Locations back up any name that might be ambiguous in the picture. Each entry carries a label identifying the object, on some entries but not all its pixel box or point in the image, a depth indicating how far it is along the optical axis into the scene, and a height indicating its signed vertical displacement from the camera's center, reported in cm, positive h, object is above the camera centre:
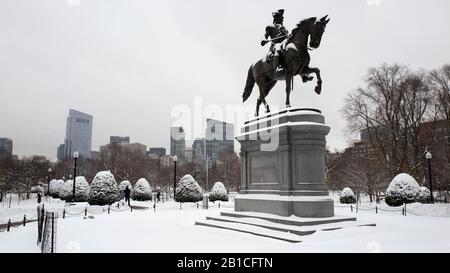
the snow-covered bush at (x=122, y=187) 4104 -79
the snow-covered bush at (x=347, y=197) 3448 -171
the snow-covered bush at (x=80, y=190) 3377 -94
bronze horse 1341 +502
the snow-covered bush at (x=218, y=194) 3428 -137
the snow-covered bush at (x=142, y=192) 3447 -117
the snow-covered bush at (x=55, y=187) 4991 -101
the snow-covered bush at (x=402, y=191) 2552 -83
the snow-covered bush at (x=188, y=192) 3019 -103
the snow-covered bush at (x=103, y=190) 2728 -79
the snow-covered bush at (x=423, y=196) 2639 -130
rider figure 1413 +618
